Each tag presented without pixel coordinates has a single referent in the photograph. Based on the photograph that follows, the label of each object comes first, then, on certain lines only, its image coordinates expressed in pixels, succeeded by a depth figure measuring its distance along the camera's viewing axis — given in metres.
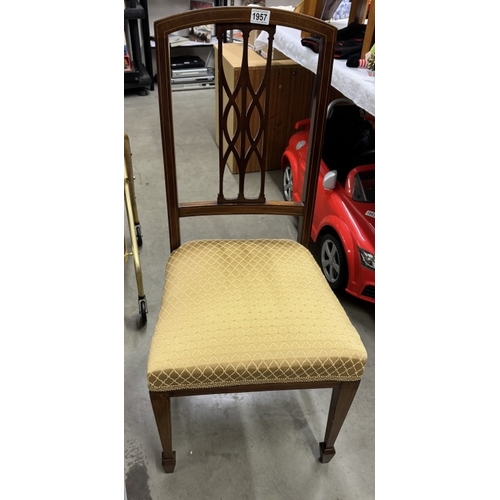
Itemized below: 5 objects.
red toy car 1.51
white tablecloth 1.45
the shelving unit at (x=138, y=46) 3.14
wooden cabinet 2.23
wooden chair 0.89
